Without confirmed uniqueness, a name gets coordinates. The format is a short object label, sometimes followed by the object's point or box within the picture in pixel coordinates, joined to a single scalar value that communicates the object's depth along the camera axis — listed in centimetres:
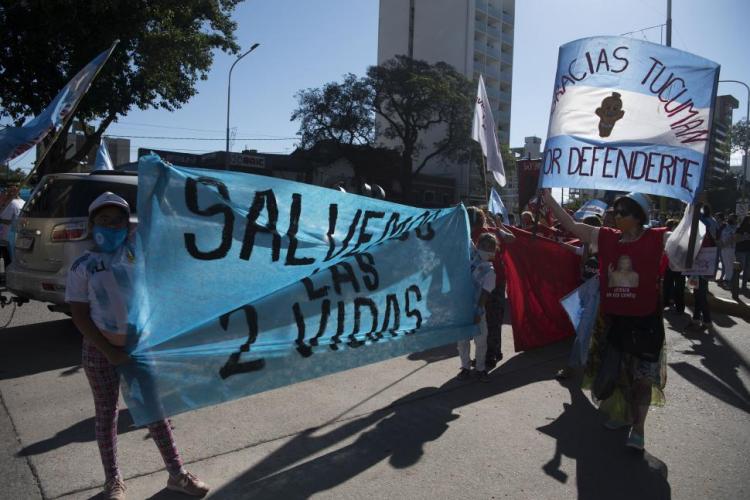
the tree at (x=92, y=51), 1395
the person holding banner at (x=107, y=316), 277
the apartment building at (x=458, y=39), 7388
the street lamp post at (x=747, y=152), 3140
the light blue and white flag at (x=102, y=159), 984
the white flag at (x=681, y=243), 432
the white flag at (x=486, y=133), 746
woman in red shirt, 398
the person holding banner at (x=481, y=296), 500
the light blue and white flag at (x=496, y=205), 909
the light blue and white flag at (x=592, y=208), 1096
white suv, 600
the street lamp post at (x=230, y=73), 3036
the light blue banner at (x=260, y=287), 288
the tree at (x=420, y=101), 4866
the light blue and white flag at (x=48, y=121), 479
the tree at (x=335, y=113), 4662
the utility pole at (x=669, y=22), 1797
